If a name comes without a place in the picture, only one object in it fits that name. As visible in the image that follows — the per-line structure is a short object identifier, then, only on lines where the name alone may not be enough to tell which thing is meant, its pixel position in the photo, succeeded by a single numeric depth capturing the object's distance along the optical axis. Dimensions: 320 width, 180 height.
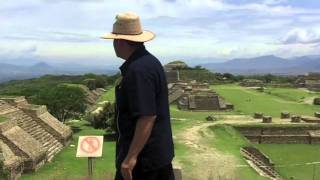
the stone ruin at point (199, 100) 26.12
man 2.73
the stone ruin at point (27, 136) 10.62
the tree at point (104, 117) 15.96
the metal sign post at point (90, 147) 4.66
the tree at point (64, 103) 18.41
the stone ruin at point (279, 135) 20.65
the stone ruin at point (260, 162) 13.07
